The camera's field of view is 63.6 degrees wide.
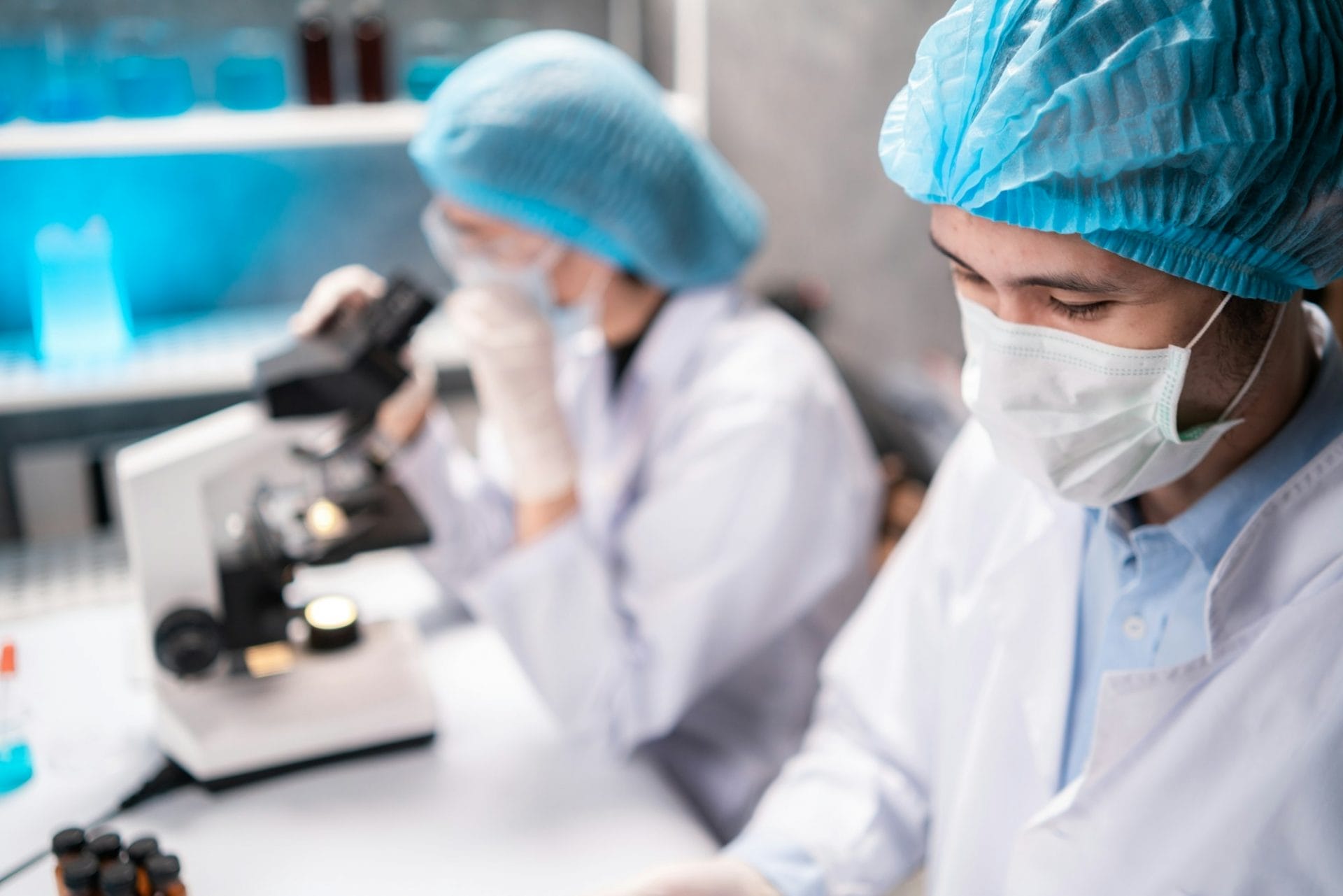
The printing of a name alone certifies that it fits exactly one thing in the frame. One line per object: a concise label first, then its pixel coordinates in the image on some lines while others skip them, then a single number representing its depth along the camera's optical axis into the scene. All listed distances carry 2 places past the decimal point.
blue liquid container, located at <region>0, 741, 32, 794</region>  1.26
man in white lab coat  0.72
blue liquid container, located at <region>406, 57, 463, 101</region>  2.13
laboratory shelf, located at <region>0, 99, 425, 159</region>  1.80
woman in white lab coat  1.41
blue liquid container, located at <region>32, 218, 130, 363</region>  2.00
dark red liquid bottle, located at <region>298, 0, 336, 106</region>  2.06
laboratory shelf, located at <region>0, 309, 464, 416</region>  1.91
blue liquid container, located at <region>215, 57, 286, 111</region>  1.99
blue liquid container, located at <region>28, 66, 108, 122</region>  1.85
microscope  1.27
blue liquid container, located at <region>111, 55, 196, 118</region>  1.91
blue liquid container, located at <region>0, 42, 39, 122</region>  1.87
